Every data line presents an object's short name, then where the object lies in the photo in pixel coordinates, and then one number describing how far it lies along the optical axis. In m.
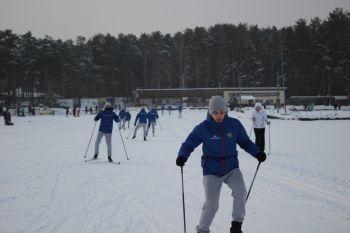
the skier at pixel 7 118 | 34.69
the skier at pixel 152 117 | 20.61
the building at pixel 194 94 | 77.00
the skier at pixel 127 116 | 24.83
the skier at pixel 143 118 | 18.86
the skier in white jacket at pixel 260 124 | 12.77
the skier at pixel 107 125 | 11.78
